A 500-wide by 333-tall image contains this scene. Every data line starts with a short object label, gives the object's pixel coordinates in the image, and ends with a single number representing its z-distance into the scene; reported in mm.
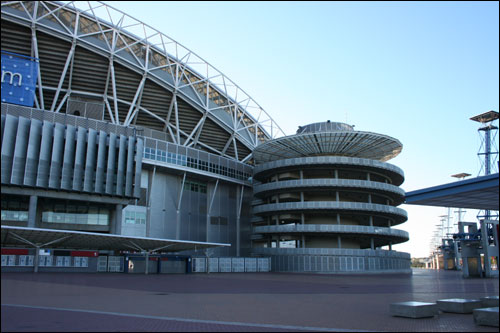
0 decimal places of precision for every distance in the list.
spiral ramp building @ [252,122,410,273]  67125
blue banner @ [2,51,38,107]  48812
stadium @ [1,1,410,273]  53844
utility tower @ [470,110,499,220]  86500
